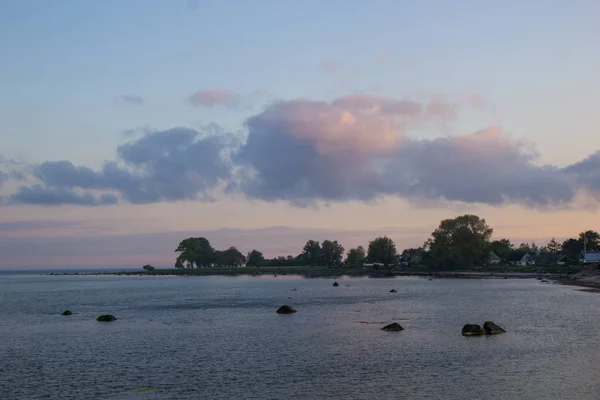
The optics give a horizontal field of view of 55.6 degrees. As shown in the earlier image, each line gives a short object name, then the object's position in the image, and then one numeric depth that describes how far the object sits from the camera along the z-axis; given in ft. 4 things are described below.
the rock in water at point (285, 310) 293.23
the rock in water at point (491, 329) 200.54
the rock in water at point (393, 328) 214.69
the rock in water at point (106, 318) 268.00
